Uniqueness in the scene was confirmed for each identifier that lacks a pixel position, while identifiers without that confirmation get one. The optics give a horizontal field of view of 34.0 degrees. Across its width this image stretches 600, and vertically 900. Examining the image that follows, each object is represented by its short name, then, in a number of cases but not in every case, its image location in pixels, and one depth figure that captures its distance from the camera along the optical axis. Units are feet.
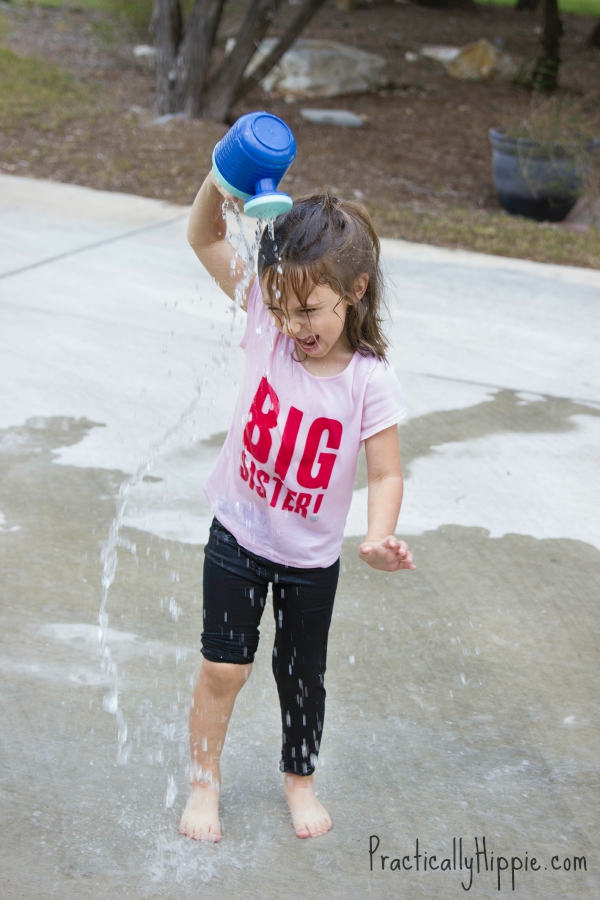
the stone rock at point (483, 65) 41.86
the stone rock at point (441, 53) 43.96
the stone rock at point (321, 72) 36.29
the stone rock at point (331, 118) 32.50
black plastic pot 23.34
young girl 5.80
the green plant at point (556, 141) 23.31
